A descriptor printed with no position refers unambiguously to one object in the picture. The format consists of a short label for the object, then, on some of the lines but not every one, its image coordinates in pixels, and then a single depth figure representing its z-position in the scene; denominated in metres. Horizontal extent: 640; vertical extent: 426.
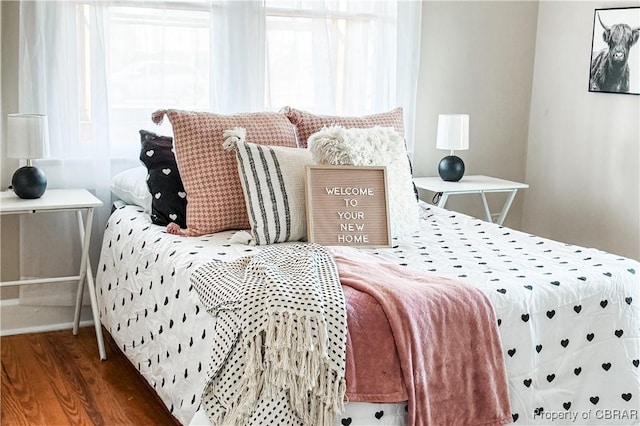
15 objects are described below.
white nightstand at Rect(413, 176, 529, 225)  3.75
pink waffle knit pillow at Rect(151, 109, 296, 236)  2.80
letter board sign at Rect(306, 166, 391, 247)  2.75
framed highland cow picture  3.86
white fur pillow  2.81
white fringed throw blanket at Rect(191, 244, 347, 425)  1.86
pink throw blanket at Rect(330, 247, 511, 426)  1.91
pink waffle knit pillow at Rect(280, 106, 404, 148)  3.13
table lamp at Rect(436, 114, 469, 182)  3.82
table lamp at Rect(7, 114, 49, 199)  2.91
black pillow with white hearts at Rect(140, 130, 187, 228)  2.91
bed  2.14
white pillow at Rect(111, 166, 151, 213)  3.06
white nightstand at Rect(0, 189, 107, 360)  2.87
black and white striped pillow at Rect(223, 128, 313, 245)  2.70
